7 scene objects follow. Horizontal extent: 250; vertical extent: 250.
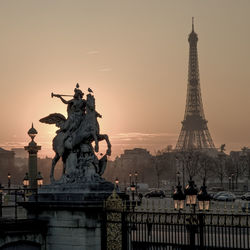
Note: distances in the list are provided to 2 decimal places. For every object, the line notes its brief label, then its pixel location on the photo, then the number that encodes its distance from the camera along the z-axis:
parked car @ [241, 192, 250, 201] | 78.83
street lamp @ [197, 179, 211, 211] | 21.94
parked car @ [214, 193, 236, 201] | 76.52
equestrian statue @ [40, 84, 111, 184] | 24.19
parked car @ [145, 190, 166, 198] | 94.13
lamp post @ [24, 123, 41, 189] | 51.16
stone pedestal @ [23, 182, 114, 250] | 22.83
